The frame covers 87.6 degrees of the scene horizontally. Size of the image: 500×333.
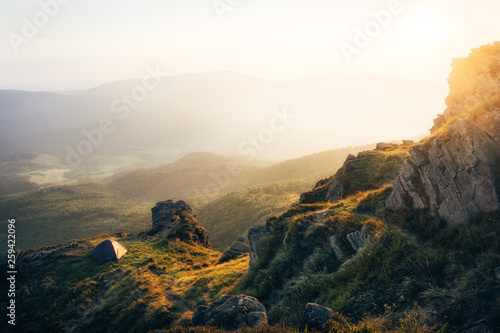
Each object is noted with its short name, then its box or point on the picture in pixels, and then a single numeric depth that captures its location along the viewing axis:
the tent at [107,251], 27.91
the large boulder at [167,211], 40.25
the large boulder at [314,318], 8.05
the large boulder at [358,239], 12.05
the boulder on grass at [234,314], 9.59
